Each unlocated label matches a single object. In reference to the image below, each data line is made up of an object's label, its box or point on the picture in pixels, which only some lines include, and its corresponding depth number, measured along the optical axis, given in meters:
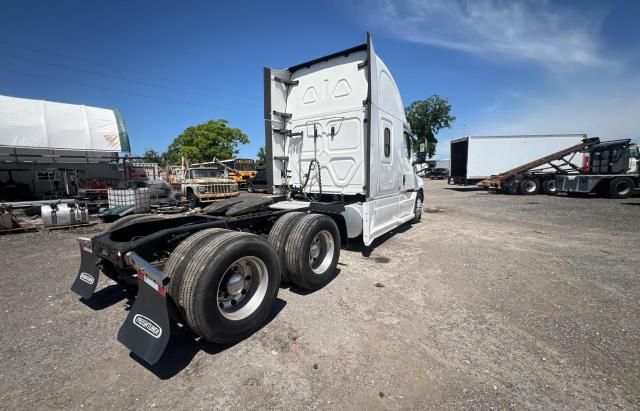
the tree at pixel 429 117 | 50.41
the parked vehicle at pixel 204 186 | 14.25
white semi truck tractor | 2.38
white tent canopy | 11.41
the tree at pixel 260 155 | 63.46
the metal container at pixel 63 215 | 7.88
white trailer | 19.64
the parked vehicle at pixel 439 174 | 42.42
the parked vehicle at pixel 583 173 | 14.95
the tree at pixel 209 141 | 40.09
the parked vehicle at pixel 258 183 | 21.88
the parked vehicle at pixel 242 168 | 24.40
